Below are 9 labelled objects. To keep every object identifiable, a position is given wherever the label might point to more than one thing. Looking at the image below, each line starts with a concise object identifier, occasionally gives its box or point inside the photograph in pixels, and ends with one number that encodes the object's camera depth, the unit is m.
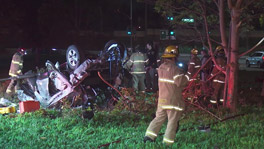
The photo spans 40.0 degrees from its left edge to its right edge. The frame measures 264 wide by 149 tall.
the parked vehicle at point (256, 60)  28.45
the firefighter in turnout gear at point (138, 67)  12.03
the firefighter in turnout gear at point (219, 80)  10.39
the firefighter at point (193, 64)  12.45
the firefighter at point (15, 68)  11.87
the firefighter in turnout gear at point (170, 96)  6.04
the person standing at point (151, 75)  13.43
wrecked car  9.47
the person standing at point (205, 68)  12.88
